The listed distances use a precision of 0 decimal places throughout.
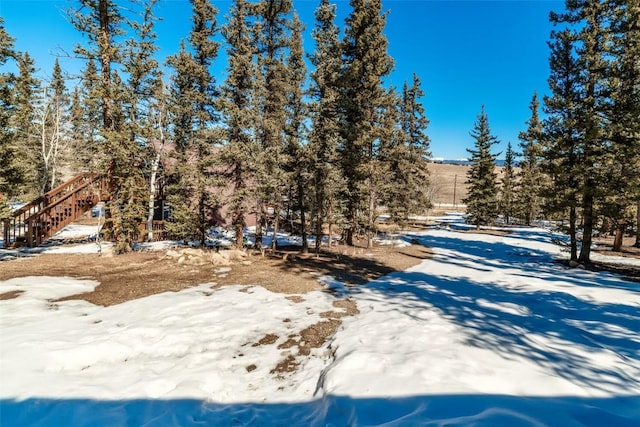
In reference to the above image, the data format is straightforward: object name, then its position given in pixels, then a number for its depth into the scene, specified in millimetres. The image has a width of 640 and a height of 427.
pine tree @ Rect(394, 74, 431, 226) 31219
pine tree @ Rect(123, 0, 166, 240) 12758
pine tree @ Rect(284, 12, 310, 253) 15377
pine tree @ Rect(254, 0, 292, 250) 14727
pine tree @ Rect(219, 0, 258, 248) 14086
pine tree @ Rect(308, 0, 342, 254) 14844
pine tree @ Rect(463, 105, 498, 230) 32656
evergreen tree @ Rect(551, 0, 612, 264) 13305
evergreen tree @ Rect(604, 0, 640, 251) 12258
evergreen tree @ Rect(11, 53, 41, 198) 11039
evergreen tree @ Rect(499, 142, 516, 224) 42406
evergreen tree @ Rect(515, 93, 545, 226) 36831
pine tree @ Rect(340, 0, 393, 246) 16219
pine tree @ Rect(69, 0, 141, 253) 12125
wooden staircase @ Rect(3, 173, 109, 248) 13781
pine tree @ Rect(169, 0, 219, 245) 15422
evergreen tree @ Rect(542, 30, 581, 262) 14125
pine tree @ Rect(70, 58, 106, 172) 12000
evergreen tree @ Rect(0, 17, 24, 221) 10294
